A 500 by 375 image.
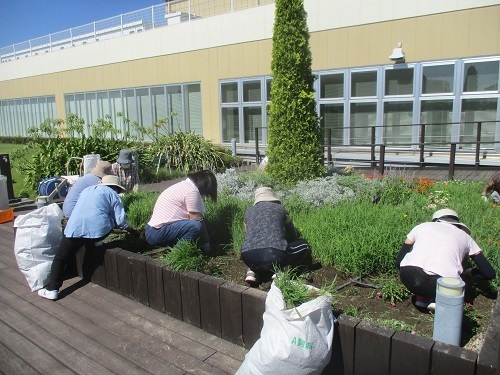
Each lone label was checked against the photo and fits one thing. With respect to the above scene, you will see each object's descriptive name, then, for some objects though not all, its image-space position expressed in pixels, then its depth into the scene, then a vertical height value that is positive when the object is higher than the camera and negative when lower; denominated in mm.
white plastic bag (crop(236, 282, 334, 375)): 2451 -1283
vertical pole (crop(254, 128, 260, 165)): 12805 -988
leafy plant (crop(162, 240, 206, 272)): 3773 -1231
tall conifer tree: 7027 +288
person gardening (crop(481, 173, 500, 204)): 5979 -1082
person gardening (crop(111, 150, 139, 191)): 7602 -875
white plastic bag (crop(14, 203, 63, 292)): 4430 -1273
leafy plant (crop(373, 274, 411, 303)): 3410 -1384
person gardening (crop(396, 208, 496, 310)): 3174 -1086
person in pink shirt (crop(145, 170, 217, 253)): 4406 -1020
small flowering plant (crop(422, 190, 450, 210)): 5445 -1118
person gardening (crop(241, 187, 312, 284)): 3709 -1094
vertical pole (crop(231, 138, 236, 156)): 14123 -912
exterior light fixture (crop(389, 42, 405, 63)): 11703 +1673
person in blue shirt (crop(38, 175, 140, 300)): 4371 -1059
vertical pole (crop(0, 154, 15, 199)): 9148 -942
